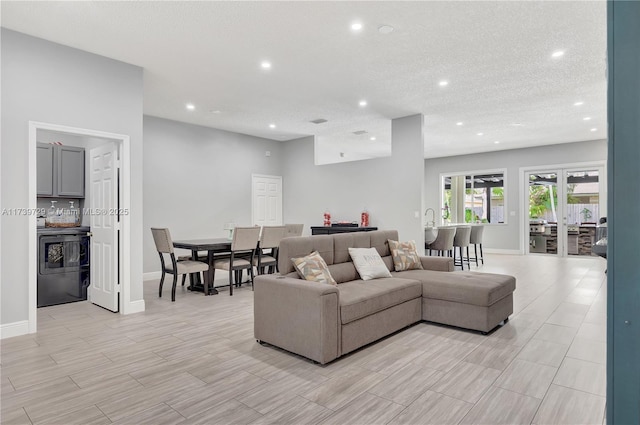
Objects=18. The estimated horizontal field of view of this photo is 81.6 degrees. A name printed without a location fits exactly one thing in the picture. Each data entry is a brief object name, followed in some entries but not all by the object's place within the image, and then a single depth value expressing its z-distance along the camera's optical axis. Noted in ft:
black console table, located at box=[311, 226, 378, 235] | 23.81
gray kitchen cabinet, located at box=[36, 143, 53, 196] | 16.01
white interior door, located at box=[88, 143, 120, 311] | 14.52
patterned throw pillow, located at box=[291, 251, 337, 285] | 10.95
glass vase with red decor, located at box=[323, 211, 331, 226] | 26.63
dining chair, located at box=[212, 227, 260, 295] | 17.39
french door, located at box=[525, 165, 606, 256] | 30.14
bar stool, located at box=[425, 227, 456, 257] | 23.08
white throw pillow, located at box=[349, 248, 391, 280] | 12.84
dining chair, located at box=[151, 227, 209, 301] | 16.39
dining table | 17.07
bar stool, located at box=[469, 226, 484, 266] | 26.74
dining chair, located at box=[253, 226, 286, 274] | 18.83
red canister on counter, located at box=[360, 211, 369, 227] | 24.35
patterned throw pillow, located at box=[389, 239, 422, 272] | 14.52
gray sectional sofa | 9.29
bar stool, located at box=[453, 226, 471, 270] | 24.91
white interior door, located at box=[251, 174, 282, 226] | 28.04
